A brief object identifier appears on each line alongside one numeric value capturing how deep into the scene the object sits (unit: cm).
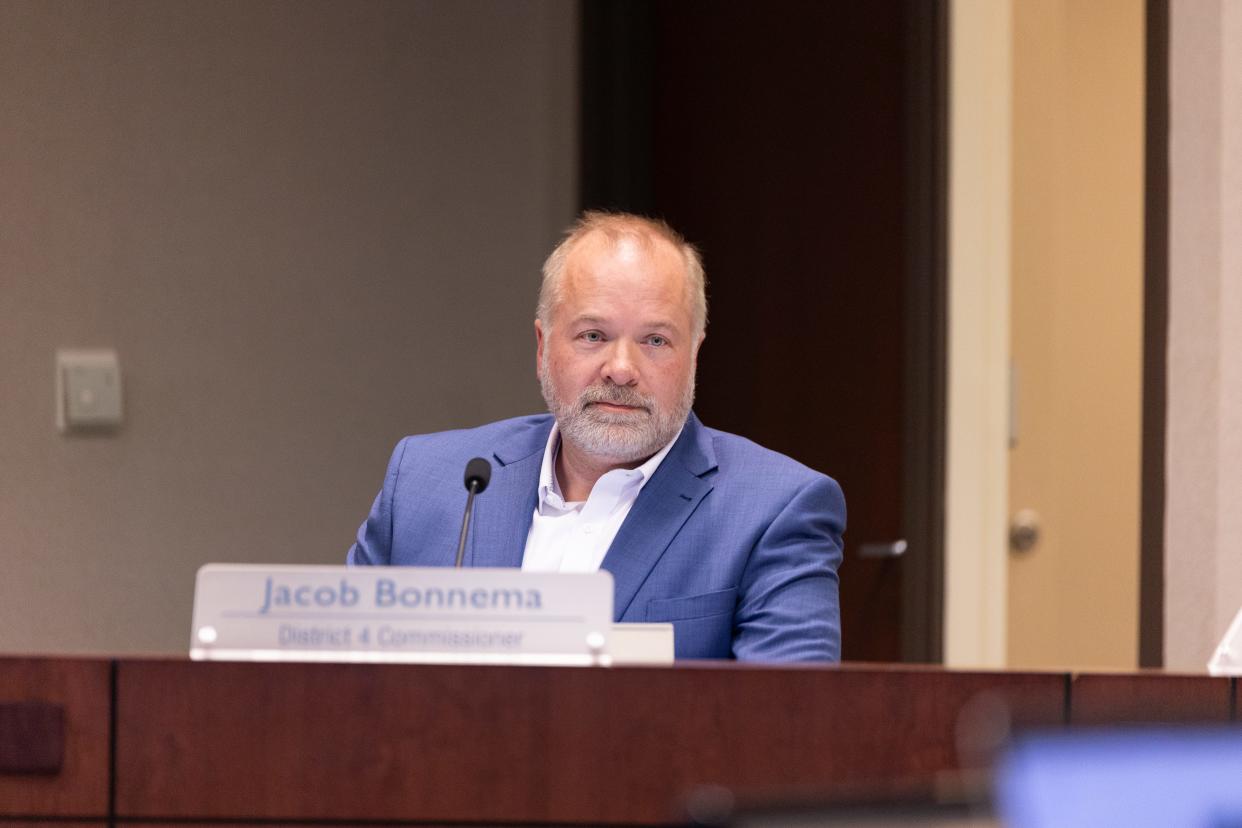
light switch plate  724
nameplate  589
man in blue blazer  632
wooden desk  583
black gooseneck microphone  628
